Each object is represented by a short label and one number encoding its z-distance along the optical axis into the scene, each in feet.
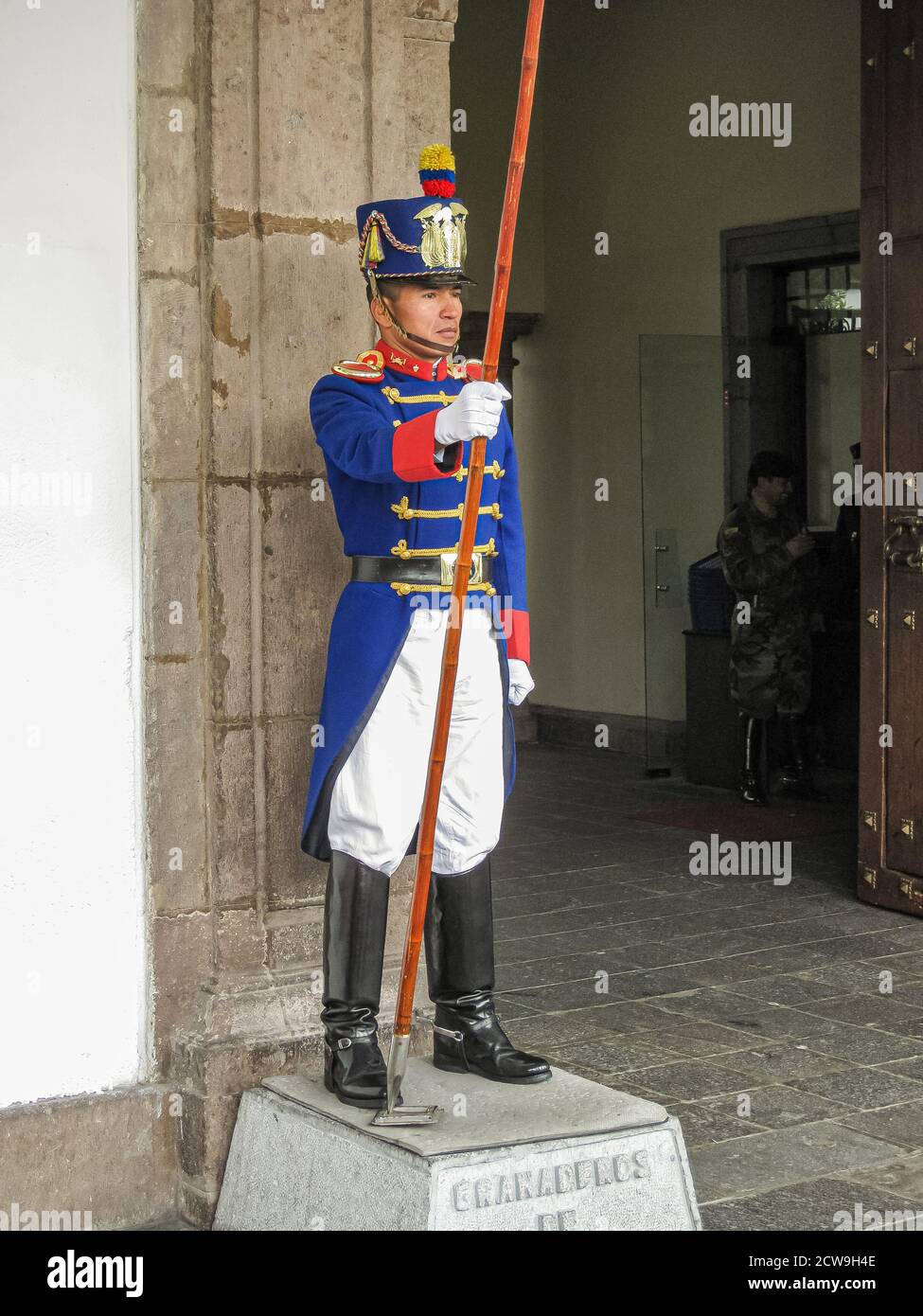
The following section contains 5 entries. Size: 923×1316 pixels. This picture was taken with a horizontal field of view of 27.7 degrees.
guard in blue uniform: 11.60
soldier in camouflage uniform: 28.73
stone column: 12.55
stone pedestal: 10.59
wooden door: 20.59
